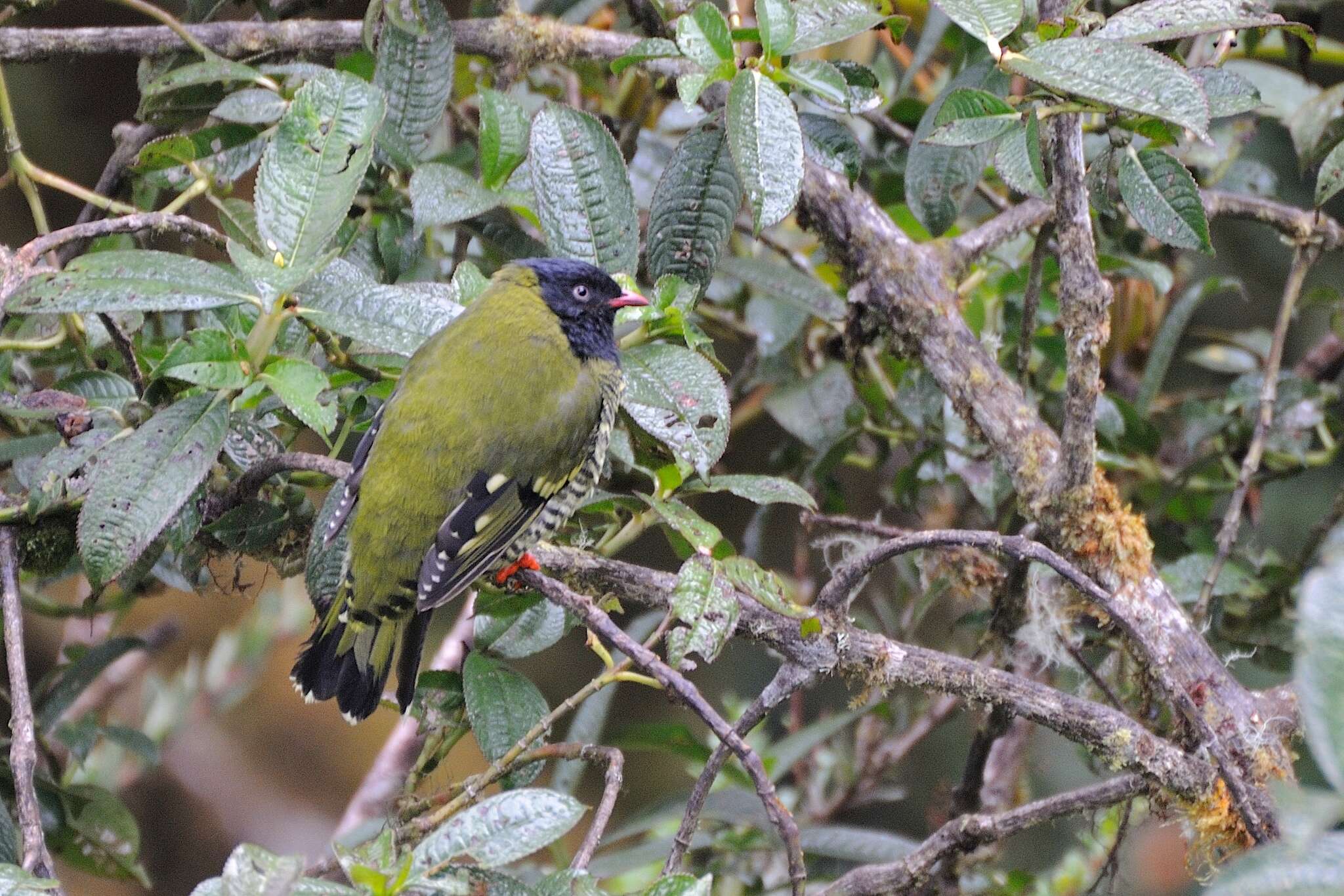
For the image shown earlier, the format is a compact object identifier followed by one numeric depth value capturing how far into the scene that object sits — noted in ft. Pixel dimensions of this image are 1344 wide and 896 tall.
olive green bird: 17.79
